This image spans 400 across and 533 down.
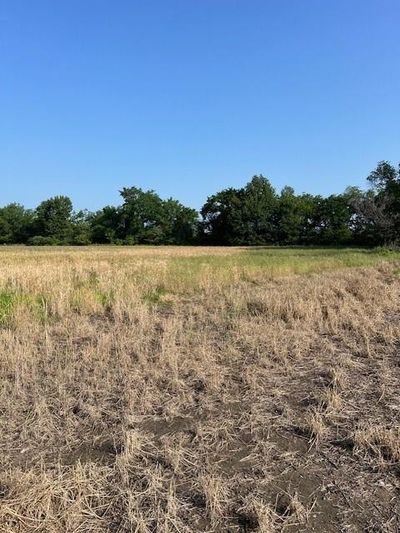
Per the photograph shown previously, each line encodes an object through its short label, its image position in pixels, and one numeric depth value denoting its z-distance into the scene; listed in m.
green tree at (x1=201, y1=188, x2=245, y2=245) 87.81
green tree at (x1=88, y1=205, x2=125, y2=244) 92.25
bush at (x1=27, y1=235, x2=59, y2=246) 87.62
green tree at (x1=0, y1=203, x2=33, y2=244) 94.75
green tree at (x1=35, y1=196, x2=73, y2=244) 91.69
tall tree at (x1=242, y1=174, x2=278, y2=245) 87.69
